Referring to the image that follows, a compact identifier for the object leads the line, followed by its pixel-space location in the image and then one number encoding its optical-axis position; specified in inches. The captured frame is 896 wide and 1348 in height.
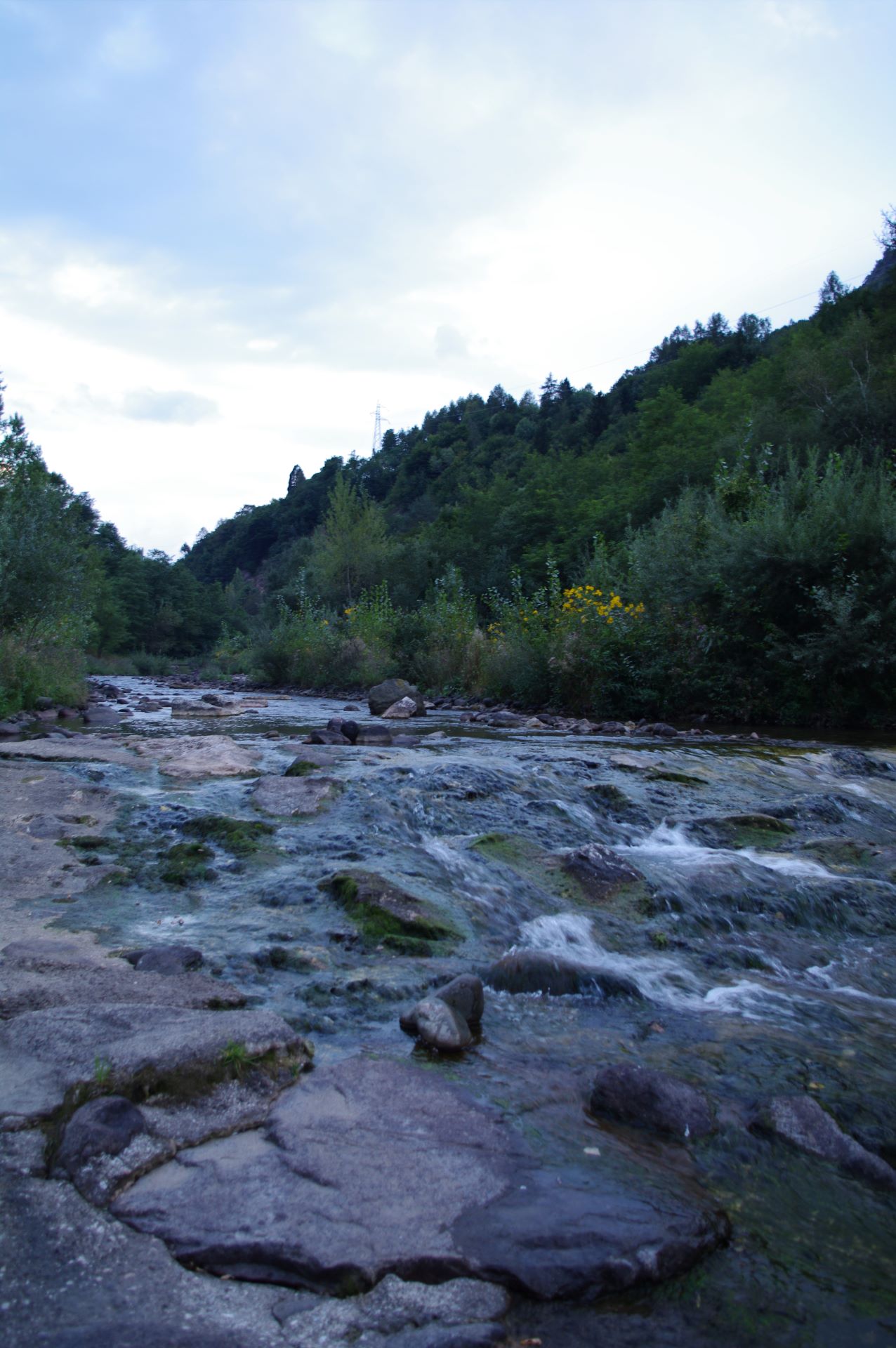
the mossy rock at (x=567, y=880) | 205.8
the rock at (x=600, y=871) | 212.7
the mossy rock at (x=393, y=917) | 171.6
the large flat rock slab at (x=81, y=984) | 128.0
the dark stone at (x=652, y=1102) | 110.3
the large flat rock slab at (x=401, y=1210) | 78.8
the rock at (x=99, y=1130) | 88.3
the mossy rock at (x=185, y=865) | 206.6
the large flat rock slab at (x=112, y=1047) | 99.7
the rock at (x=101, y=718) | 589.1
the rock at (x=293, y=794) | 275.7
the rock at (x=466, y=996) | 138.4
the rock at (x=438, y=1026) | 128.1
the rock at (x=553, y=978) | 155.5
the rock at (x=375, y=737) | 449.1
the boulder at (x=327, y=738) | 441.4
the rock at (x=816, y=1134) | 103.4
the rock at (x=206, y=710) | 669.3
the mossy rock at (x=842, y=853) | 242.5
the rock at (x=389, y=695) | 696.7
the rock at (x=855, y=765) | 384.2
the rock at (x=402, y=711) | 652.7
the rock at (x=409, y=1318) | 70.1
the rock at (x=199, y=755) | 338.6
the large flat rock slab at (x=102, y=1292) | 67.4
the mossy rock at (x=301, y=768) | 329.4
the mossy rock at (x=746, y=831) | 263.0
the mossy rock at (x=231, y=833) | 232.7
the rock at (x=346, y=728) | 469.1
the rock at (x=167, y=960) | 148.4
